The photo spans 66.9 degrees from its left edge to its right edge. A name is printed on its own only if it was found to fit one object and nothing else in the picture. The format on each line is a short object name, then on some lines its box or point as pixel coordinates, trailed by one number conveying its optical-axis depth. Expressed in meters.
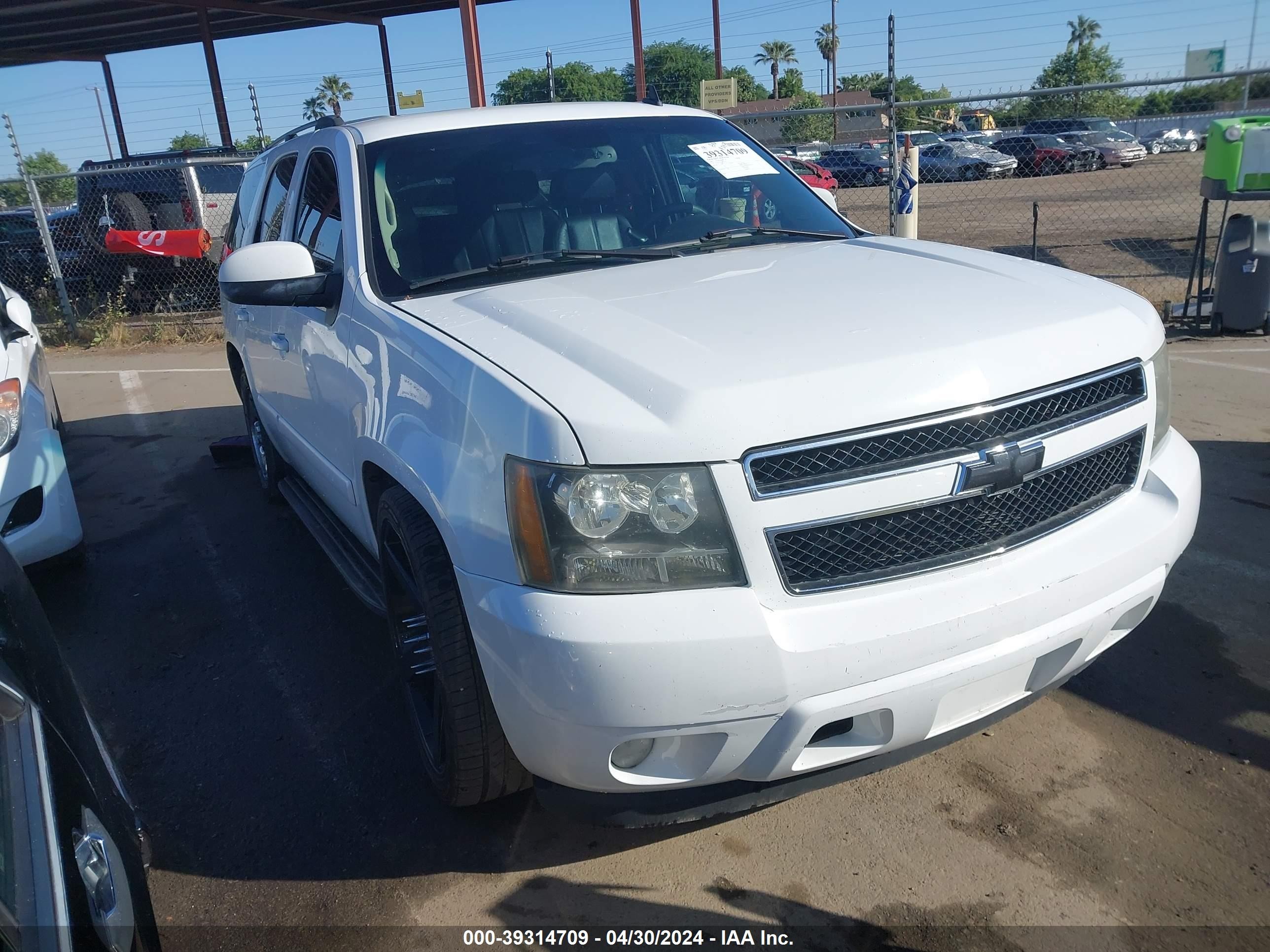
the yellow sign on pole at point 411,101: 11.52
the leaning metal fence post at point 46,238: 11.05
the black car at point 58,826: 1.26
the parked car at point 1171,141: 33.06
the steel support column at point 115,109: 23.45
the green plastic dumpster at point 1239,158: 7.14
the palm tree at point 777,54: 92.19
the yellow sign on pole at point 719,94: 11.42
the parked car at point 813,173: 21.06
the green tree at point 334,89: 77.06
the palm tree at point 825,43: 84.32
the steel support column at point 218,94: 18.38
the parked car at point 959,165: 26.03
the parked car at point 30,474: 4.15
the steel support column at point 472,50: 12.99
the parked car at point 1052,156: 27.25
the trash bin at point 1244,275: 7.43
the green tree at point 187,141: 73.44
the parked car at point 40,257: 12.70
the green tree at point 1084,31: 80.25
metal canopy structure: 16.53
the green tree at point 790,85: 80.25
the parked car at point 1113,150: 28.03
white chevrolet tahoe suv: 1.95
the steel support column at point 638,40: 15.88
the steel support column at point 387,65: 19.28
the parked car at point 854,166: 25.17
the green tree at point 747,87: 74.44
